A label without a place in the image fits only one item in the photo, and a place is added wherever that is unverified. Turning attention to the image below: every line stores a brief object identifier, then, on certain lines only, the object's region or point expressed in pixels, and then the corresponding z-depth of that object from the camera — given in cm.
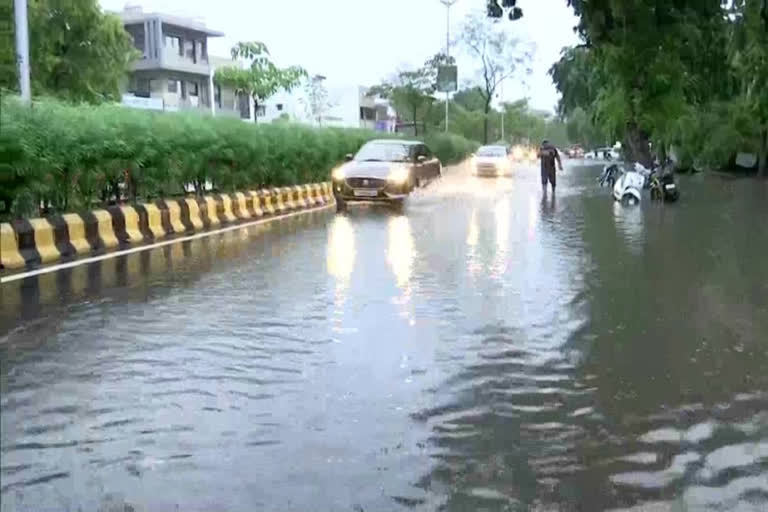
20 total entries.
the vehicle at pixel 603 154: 9636
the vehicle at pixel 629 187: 2517
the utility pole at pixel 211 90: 6006
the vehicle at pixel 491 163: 4488
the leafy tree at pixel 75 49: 3192
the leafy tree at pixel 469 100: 9932
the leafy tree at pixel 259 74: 4028
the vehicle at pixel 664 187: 2572
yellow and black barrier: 1213
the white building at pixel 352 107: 7231
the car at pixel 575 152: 12236
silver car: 2327
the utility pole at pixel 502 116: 10444
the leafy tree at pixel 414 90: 6831
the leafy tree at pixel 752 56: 2081
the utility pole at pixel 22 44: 1702
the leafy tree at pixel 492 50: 7962
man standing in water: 3028
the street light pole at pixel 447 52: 6444
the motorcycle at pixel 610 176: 3572
